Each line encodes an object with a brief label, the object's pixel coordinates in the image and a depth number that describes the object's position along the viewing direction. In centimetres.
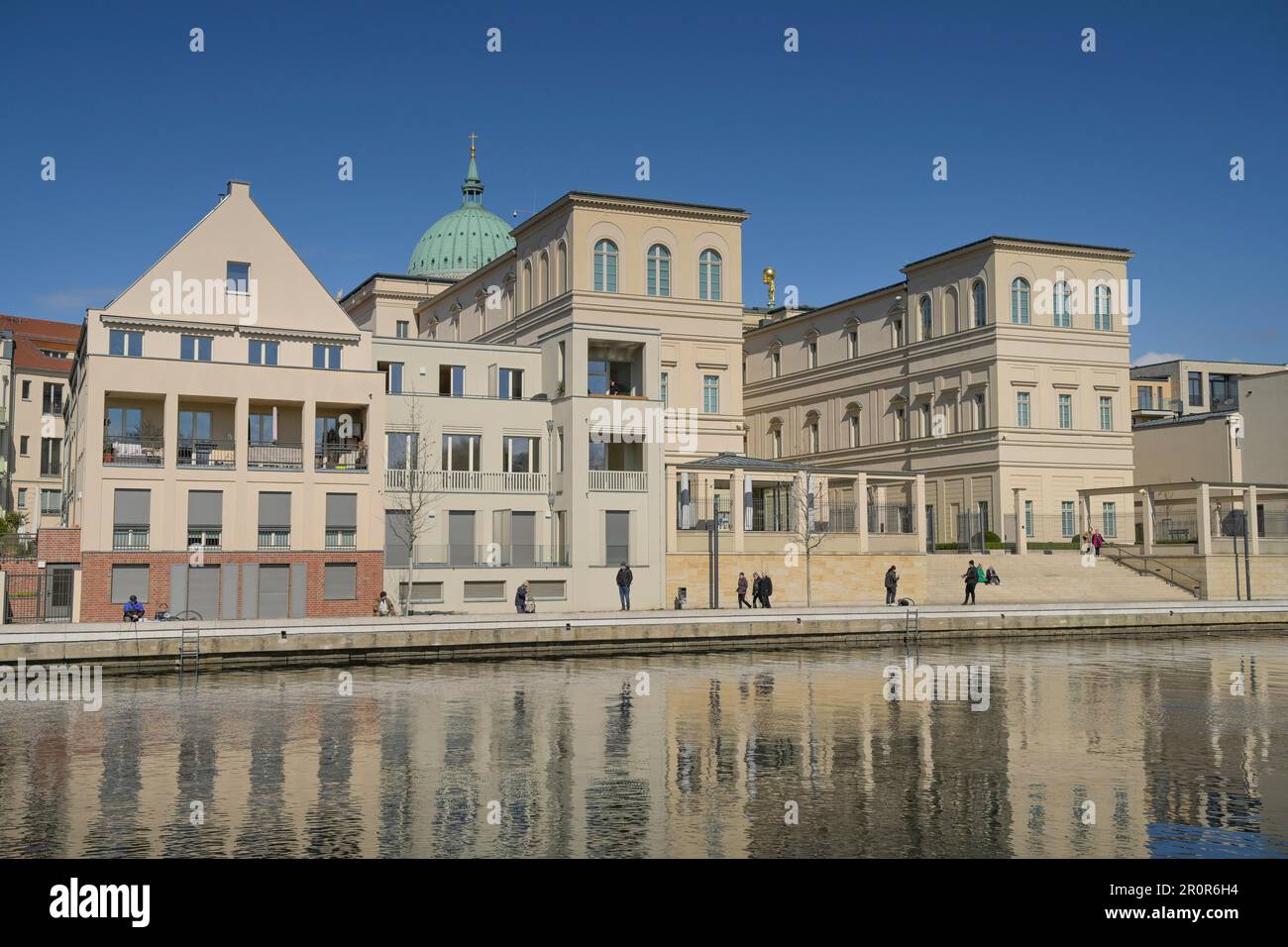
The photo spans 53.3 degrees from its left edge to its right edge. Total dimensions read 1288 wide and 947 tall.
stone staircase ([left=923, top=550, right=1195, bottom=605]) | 5878
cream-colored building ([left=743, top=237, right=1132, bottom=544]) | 7094
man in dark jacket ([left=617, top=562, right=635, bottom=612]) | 4944
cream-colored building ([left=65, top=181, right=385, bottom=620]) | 4625
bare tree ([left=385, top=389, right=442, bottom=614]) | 5122
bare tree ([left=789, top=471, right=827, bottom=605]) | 5653
